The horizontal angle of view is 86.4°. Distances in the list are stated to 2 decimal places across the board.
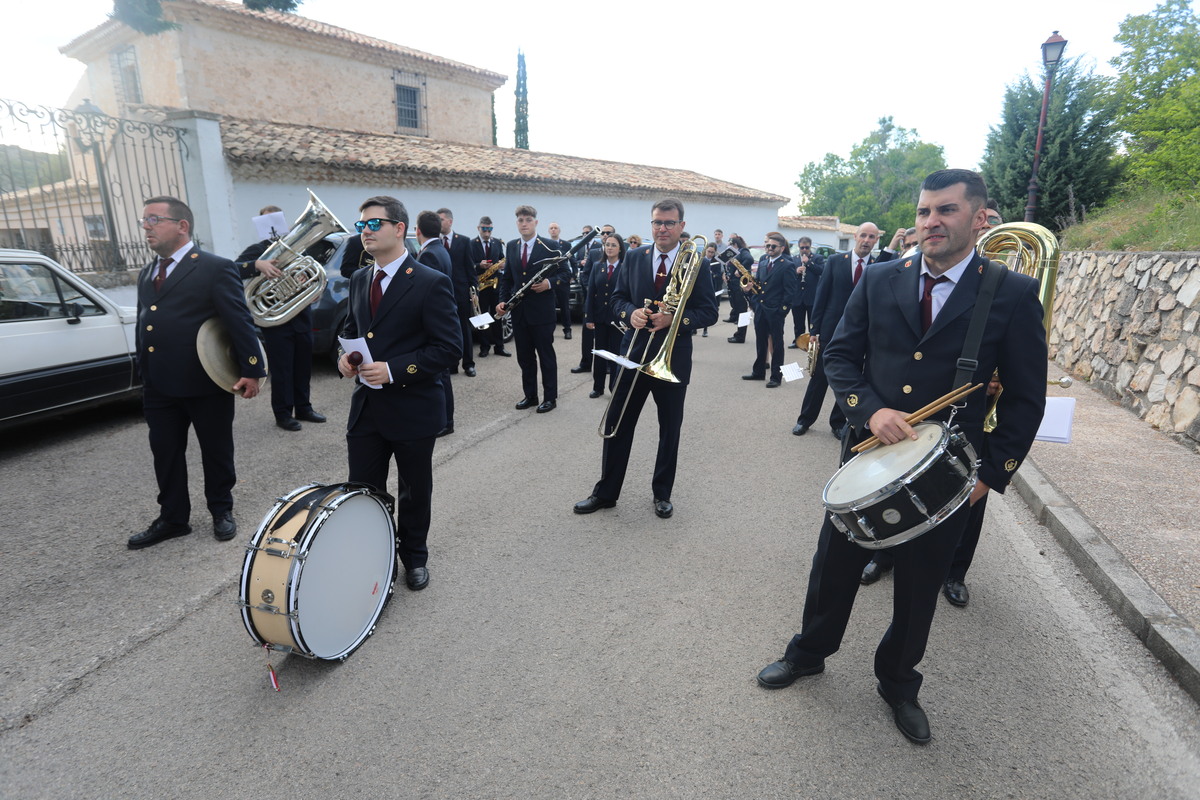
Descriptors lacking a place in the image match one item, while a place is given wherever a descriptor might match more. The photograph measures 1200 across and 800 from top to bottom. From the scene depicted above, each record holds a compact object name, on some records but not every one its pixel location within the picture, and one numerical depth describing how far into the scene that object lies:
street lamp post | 11.53
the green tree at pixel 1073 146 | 15.86
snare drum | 2.07
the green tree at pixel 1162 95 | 12.77
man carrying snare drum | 2.20
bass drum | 2.46
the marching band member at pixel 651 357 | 4.32
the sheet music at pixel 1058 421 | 3.07
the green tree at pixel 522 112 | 31.05
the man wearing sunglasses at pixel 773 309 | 8.98
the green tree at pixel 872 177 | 71.12
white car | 5.28
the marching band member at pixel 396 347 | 3.14
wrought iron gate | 8.27
